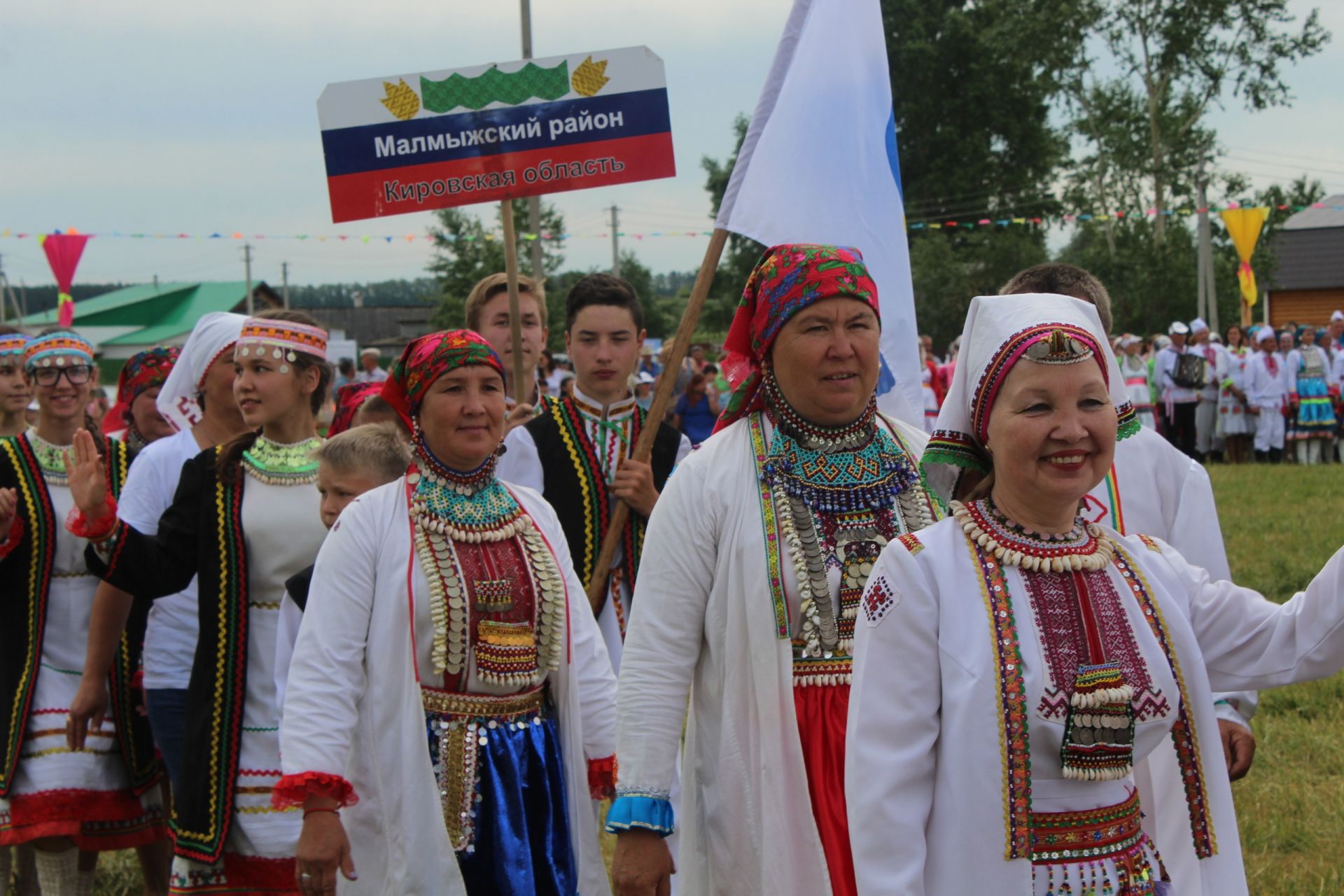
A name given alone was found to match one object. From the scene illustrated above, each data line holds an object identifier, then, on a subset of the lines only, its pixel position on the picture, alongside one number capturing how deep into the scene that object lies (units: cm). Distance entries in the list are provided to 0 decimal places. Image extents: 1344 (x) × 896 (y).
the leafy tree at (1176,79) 3681
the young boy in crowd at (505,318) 571
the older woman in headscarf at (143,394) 680
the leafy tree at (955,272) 3584
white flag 455
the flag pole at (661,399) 445
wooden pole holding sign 509
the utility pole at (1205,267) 2883
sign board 527
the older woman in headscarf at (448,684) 358
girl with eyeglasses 548
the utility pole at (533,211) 1262
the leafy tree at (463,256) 2912
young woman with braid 475
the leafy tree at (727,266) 4675
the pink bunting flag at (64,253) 2767
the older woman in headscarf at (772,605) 312
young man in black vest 502
